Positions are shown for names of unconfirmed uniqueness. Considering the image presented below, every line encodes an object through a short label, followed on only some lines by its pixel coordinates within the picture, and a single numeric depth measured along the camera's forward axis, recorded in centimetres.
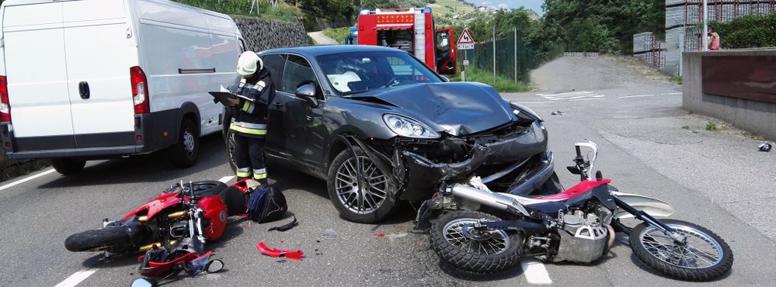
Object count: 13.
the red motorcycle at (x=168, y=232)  479
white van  794
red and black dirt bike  450
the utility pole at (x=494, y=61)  2569
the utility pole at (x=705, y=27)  2167
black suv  529
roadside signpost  2319
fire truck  2010
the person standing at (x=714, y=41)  2130
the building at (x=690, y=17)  2570
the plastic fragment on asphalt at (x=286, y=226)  596
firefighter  676
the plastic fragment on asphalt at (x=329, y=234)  568
